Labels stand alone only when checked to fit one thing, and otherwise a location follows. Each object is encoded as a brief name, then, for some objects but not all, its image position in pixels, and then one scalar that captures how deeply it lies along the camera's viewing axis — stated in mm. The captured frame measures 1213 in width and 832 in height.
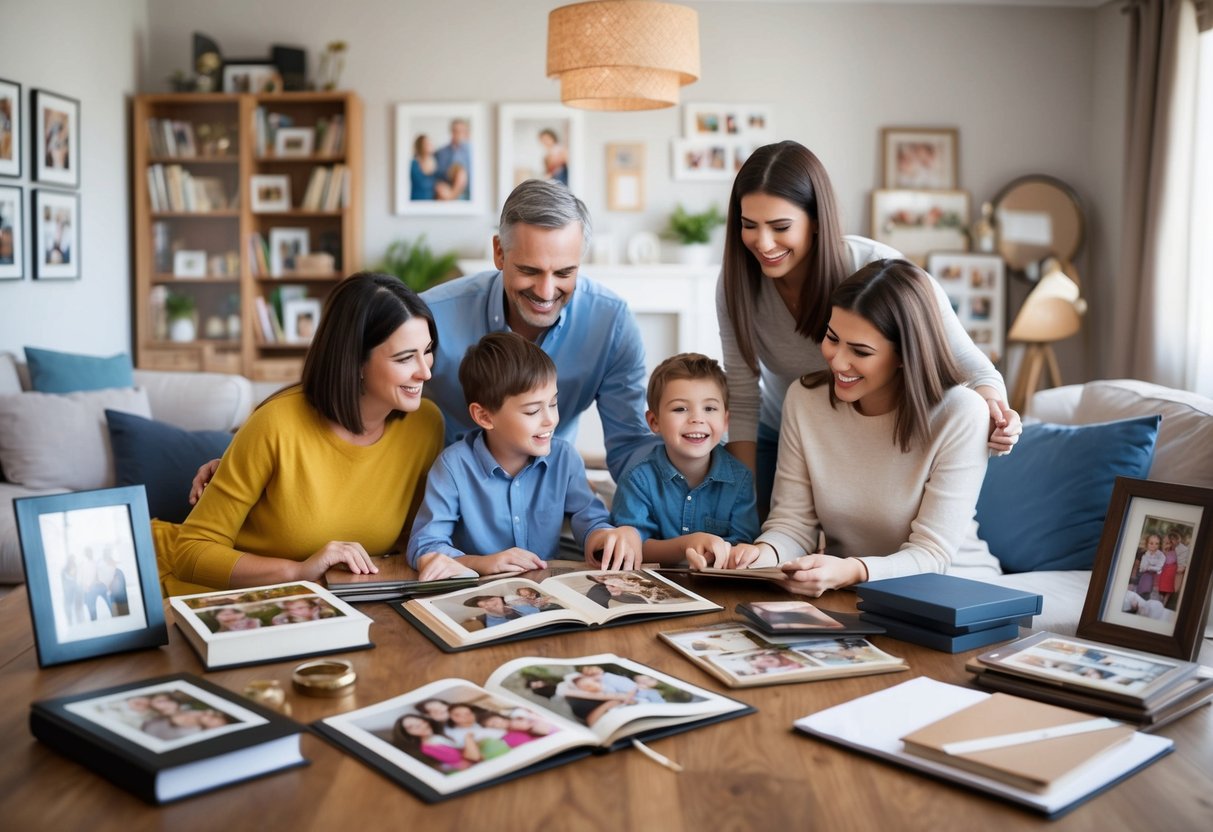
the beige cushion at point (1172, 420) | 2514
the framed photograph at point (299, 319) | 6070
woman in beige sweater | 1889
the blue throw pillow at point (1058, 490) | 2561
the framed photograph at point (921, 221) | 6172
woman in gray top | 2156
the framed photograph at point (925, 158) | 6199
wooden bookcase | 5949
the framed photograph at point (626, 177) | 6227
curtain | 5035
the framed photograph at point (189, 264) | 6043
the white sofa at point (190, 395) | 4238
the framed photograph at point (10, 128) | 4643
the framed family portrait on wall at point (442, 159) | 6184
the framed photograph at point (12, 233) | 4688
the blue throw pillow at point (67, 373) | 4172
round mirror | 6078
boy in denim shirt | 2182
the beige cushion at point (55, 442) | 3828
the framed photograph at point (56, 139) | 4930
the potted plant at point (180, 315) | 6000
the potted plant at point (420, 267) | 6011
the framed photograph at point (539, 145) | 6172
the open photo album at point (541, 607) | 1464
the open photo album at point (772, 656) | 1327
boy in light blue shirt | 2059
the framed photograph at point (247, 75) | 6051
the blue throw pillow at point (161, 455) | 3389
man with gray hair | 2355
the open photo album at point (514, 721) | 1060
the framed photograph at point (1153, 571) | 1382
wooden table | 984
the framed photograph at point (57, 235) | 4980
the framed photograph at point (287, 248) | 6066
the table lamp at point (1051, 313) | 5688
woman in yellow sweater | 2055
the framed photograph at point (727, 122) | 6180
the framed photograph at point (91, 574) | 1307
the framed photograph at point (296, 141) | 6008
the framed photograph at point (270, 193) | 5988
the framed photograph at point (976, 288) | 6109
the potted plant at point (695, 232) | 6059
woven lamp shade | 3326
